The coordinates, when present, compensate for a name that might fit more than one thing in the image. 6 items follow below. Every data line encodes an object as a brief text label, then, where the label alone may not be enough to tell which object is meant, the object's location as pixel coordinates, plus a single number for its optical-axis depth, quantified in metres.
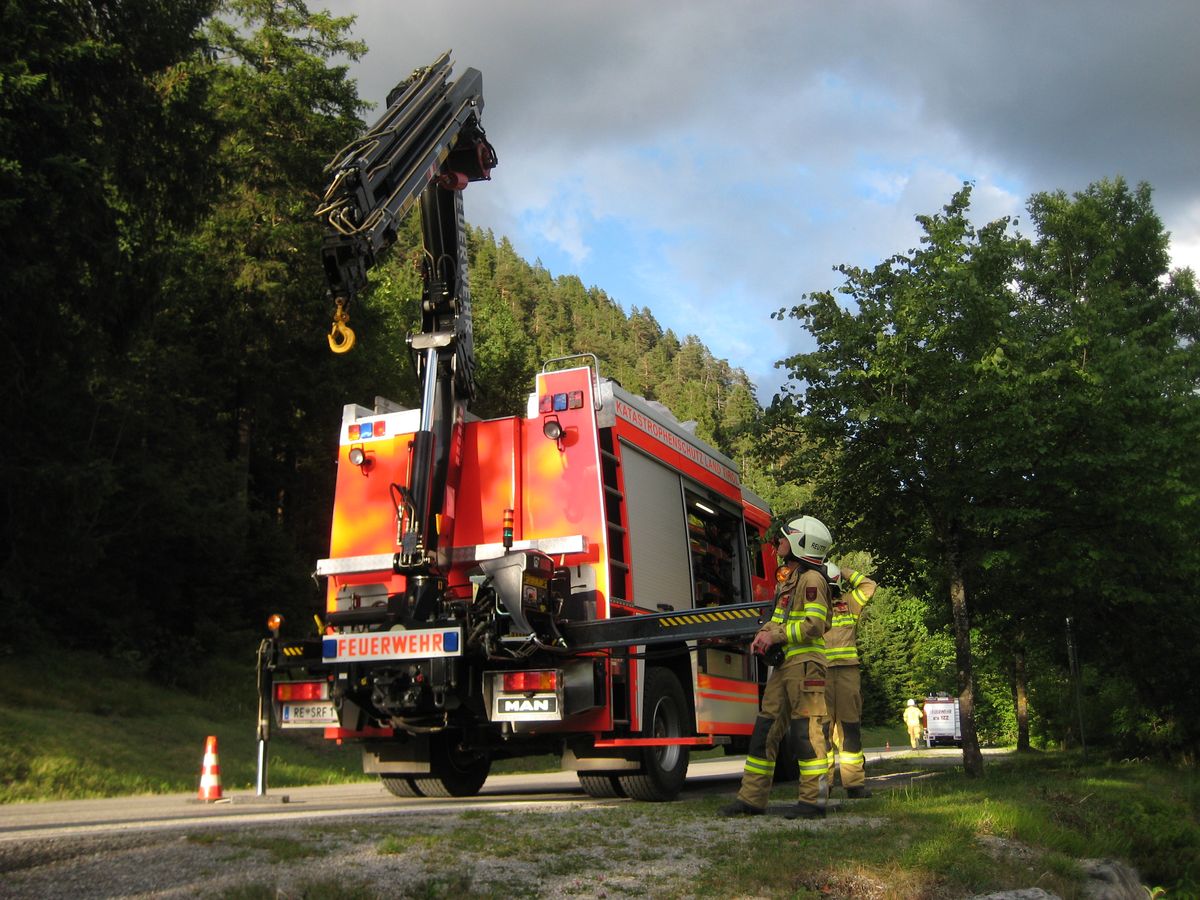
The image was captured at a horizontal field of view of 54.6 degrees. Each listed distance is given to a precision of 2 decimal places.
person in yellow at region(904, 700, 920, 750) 32.12
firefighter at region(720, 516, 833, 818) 7.58
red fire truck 8.44
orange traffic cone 10.18
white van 42.16
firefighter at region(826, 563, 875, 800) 9.12
